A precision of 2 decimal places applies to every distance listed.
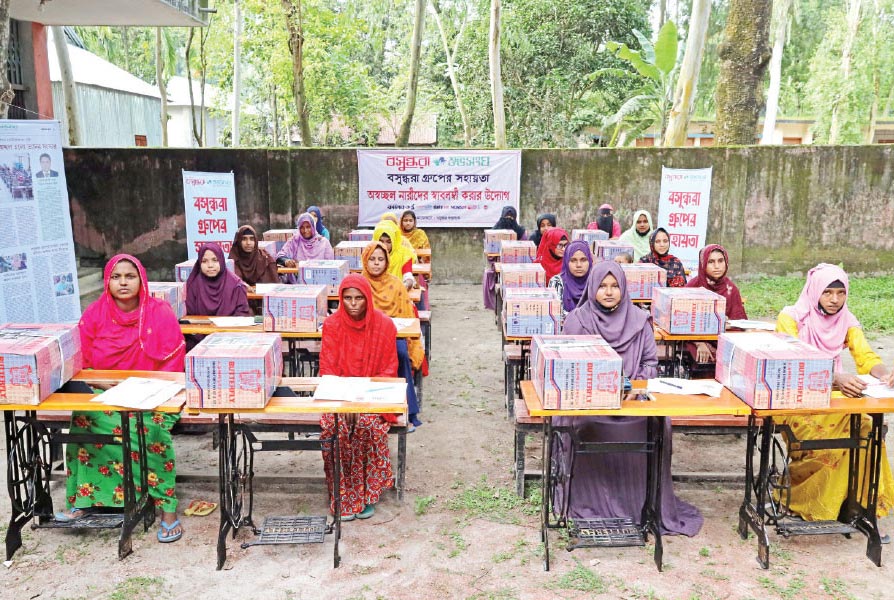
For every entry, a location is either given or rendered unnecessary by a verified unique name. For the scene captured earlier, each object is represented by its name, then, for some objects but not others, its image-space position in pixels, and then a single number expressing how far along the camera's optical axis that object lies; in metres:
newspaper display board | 5.81
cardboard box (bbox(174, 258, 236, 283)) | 6.95
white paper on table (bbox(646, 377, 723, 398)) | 3.84
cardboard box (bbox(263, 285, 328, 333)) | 5.40
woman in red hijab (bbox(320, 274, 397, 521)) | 4.34
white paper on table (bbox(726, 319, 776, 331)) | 5.71
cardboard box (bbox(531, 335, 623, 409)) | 3.48
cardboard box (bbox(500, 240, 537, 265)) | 8.66
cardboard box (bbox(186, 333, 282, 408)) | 3.51
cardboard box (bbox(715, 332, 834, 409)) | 3.53
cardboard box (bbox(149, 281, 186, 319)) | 5.69
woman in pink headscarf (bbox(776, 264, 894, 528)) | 4.11
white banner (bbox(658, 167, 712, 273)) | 11.28
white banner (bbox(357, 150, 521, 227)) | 11.68
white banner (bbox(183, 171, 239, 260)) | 10.70
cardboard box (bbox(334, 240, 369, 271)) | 8.67
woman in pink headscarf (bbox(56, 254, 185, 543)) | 4.12
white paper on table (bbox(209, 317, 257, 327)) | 5.76
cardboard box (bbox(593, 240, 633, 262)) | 8.05
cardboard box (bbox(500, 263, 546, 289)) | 6.99
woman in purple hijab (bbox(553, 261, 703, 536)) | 4.14
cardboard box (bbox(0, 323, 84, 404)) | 3.62
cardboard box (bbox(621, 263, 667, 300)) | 6.70
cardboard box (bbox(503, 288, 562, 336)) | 5.61
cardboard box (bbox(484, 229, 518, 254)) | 9.84
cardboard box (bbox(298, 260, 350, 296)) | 6.76
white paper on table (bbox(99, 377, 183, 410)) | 3.66
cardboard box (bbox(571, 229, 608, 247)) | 9.67
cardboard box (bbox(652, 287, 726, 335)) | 5.44
